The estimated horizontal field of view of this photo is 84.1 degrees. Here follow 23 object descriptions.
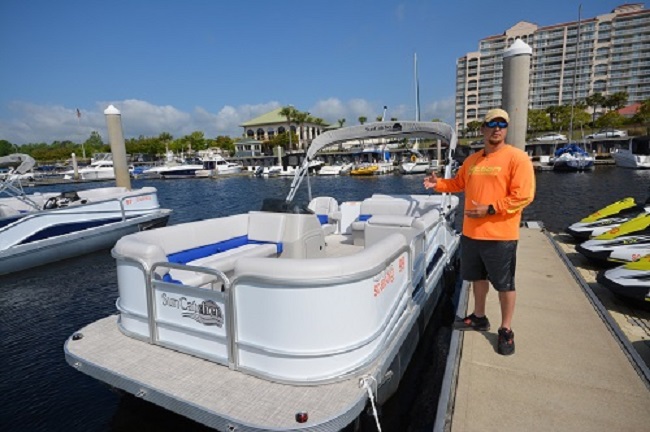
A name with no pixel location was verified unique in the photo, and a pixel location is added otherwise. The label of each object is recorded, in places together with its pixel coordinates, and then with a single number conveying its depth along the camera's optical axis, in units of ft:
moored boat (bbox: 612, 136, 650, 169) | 124.88
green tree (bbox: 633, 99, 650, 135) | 193.36
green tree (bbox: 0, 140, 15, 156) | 359.83
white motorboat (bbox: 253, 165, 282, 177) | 189.37
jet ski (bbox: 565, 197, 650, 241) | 29.04
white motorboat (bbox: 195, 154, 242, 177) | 199.41
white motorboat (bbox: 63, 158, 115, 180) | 197.47
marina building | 292.81
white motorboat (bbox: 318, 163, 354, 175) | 181.47
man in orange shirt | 10.32
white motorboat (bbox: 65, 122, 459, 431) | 8.80
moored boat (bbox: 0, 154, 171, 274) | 33.45
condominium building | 265.13
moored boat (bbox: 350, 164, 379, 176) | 168.76
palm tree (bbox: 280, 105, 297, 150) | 282.77
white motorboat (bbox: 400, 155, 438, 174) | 160.49
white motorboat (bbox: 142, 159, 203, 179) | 200.64
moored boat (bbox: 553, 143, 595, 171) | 132.87
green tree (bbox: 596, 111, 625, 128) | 214.07
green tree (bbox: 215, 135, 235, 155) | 338.69
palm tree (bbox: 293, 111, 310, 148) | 285.84
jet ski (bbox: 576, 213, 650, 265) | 22.13
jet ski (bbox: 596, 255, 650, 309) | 17.74
